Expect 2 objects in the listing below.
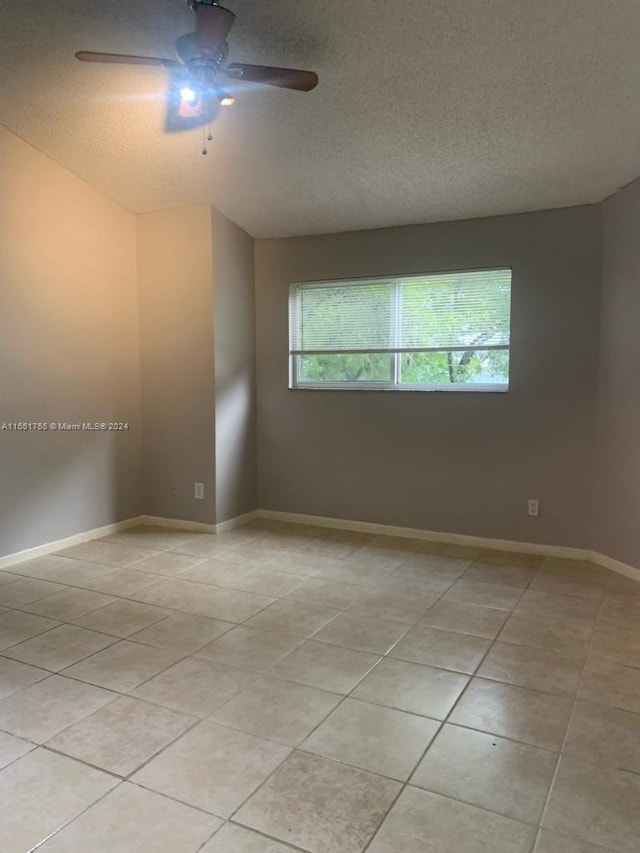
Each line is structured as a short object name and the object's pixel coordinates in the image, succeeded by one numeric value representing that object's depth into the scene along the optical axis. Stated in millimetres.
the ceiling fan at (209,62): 2186
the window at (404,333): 4098
